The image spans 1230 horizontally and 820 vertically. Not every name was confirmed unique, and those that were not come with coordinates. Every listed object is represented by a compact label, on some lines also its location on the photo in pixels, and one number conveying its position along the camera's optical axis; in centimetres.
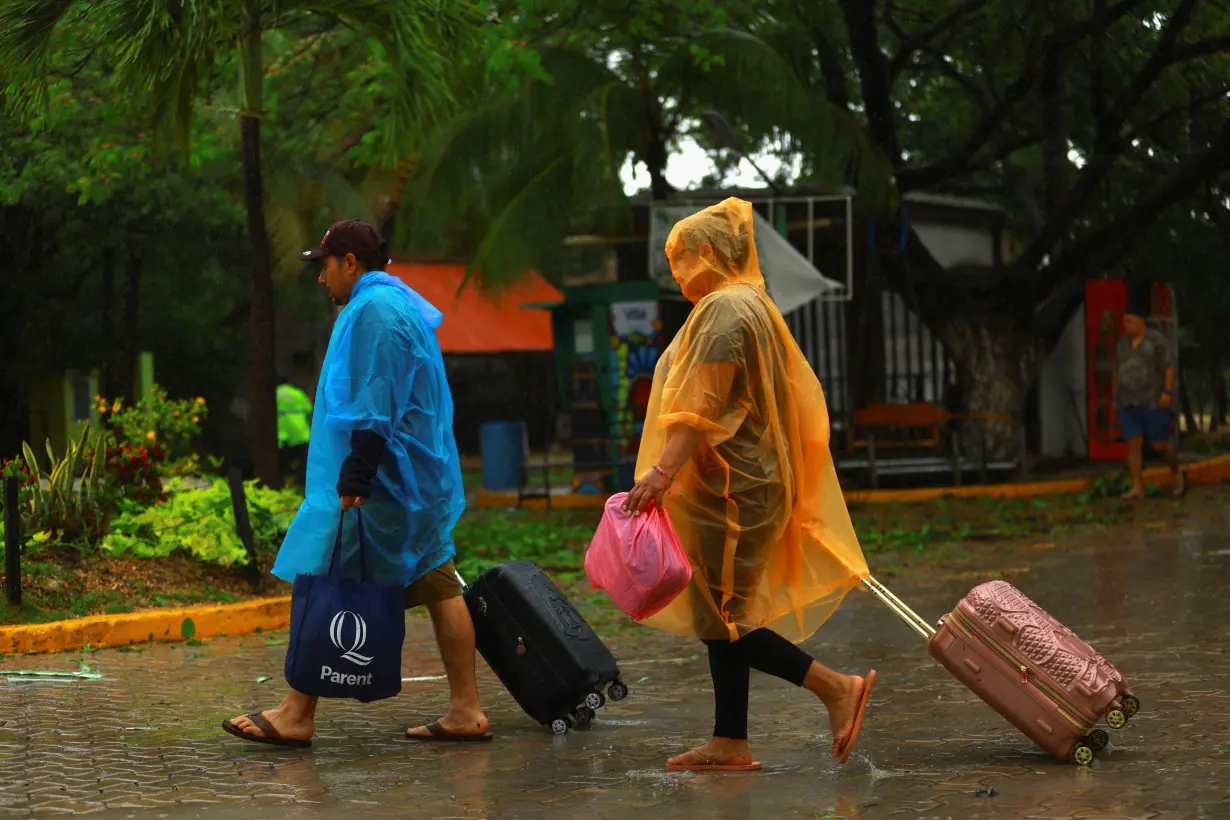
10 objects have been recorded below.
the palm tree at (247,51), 1078
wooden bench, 1941
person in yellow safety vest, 1942
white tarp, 1725
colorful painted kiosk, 1933
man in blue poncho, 608
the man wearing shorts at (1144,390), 1644
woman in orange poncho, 561
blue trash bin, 2147
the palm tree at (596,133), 1723
